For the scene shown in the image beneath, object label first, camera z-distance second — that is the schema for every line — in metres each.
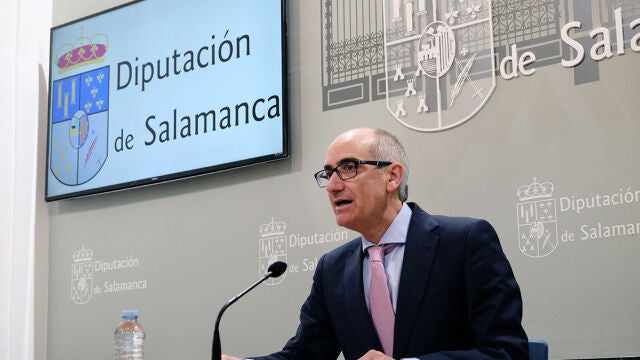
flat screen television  4.07
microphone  2.16
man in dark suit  2.20
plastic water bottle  2.71
